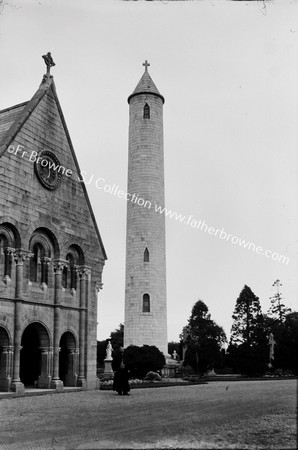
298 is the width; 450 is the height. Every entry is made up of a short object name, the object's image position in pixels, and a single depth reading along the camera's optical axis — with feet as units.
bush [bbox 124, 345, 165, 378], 162.91
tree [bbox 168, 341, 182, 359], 398.19
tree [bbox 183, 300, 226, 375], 233.14
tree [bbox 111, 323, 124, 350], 307.00
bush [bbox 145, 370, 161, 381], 147.50
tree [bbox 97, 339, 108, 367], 293.84
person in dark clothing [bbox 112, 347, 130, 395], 83.10
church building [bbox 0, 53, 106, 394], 88.28
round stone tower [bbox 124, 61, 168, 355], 192.54
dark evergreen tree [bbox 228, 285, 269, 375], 175.01
